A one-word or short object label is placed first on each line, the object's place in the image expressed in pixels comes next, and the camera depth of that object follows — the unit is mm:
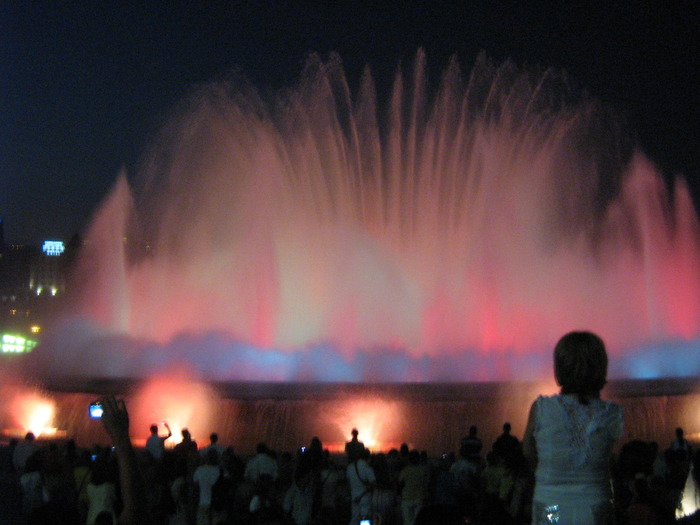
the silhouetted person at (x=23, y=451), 9848
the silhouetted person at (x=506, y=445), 7254
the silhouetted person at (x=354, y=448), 7830
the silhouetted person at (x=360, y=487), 6832
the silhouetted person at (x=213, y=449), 7964
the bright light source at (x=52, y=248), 104438
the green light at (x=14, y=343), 47344
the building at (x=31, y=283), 80688
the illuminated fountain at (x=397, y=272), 18188
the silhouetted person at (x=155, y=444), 9781
